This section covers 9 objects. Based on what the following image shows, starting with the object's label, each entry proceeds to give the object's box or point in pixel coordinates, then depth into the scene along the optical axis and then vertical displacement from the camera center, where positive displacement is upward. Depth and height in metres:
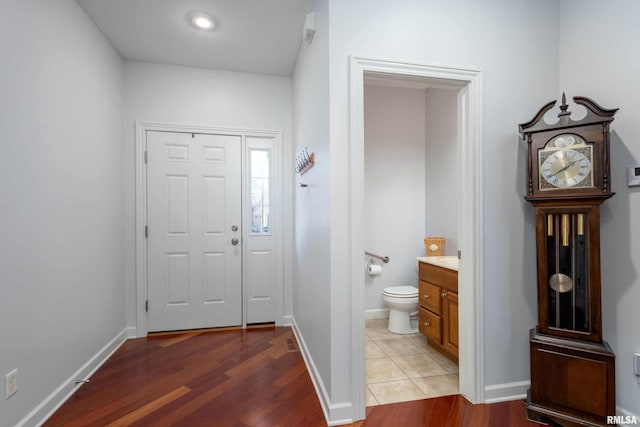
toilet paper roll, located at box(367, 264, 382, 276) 3.45 -0.64
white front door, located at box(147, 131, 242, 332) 3.11 -0.18
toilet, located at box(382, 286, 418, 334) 2.95 -0.92
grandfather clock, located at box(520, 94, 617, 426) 1.59 -0.30
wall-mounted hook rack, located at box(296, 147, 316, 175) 2.30 +0.43
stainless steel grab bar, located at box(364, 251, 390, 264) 3.50 -0.51
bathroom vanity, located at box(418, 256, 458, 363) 2.32 -0.74
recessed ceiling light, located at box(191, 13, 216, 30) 2.39 +1.56
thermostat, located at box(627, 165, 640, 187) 1.60 +0.20
